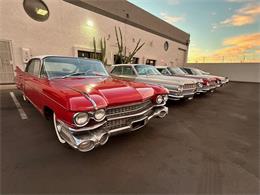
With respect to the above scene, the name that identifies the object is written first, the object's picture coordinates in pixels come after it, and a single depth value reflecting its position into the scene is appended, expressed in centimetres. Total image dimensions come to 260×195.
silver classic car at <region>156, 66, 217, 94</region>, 707
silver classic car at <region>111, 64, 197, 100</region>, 519
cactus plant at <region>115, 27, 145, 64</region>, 1320
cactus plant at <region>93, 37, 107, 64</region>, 1174
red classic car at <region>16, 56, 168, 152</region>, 182
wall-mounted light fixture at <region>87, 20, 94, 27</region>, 1087
